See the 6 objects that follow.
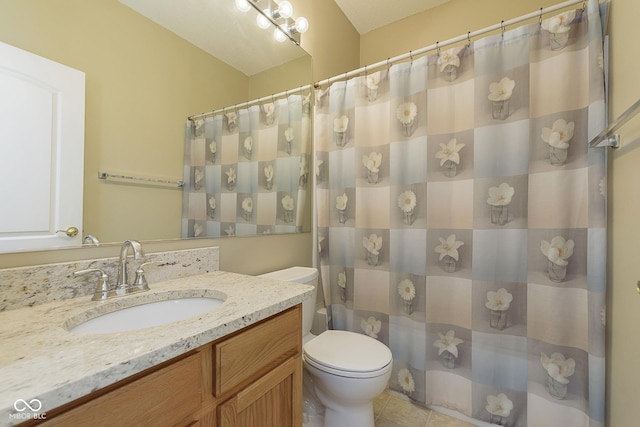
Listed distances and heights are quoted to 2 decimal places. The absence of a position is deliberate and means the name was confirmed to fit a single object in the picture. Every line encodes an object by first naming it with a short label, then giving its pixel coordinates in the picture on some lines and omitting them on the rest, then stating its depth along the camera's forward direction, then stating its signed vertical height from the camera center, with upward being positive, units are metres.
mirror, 0.79 +0.47
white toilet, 1.13 -0.66
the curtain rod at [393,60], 1.17 +0.90
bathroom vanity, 0.41 -0.27
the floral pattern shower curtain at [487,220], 1.15 -0.02
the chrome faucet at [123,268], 0.84 -0.17
